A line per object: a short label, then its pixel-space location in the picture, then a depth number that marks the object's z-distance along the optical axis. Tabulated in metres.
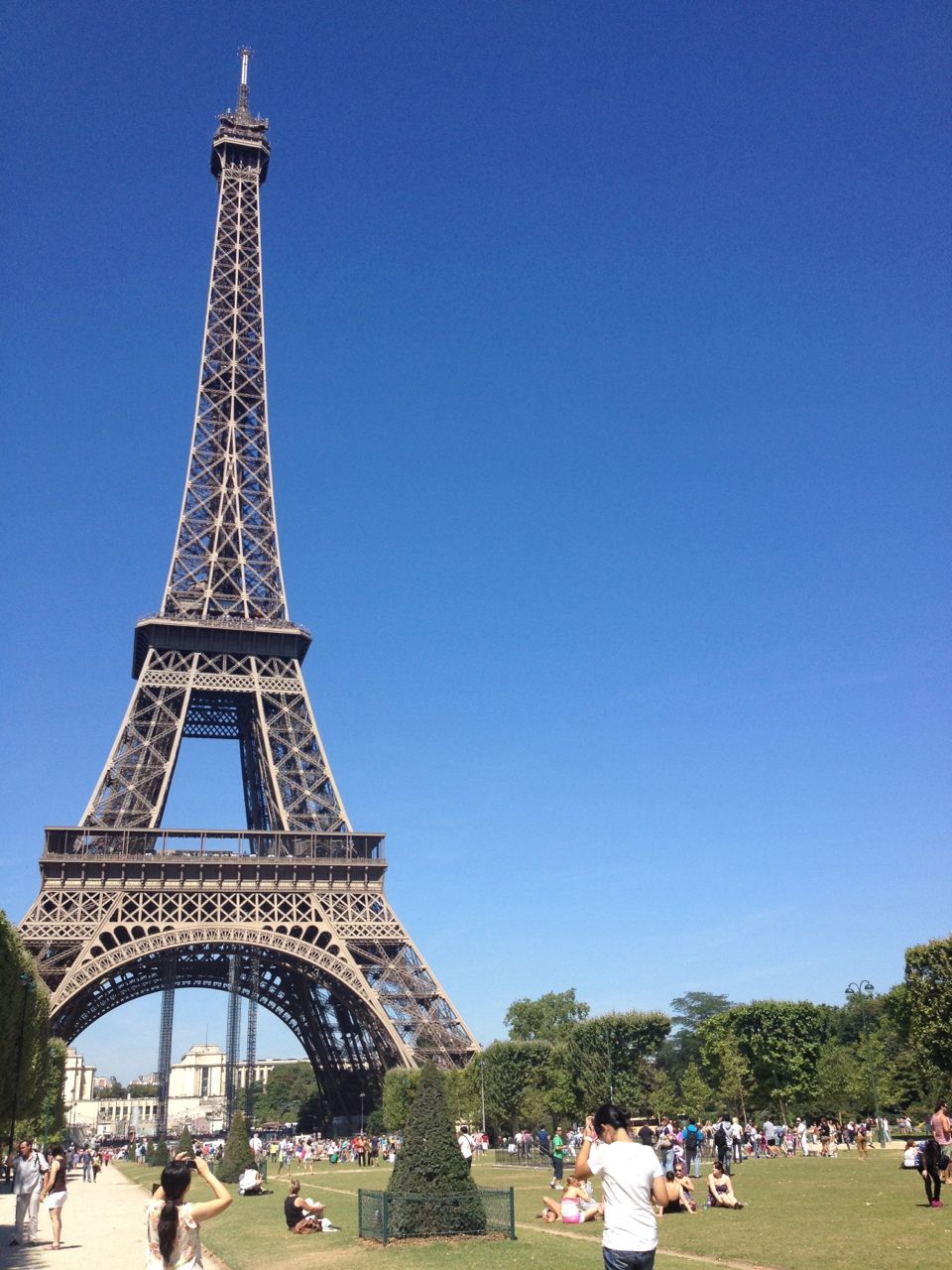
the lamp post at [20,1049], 34.90
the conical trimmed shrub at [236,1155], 39.81
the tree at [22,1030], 38.19
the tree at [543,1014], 101.38
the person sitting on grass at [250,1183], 33.88
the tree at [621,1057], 60.84
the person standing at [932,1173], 20.22
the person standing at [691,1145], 31.19
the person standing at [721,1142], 29.26
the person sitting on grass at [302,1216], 22.66
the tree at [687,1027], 115.31
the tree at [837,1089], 71.12
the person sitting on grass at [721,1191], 23.08
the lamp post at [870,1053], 48.44
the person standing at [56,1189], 20.70
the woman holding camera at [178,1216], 7.94
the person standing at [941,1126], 19.70
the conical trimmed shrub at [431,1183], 19.73
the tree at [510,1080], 61.81
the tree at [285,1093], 161.93
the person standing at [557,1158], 29.25
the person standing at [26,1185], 21.38
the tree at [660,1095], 61.38
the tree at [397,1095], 55.22
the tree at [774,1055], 64.00
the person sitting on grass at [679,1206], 22.89
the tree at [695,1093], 79.00
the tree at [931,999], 45.56
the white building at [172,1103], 149.75
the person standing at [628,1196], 7.44
